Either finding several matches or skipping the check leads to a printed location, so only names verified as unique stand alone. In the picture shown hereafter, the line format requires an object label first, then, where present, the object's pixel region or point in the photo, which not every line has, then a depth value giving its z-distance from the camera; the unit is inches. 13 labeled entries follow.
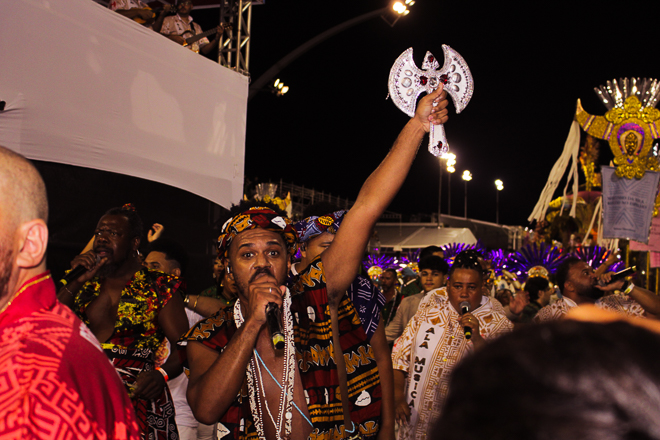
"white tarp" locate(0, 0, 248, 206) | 204.1
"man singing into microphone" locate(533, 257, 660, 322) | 195.2
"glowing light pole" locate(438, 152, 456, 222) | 924.3
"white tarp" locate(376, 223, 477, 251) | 983.6
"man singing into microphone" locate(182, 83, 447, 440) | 87.4
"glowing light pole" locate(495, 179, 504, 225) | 1104.0
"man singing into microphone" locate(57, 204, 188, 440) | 131.6
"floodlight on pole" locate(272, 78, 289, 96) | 395.3
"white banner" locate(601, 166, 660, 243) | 401.7
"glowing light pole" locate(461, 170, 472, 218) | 1086.4
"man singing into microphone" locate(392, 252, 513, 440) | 170.9
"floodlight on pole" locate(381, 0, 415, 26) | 381.4
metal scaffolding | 311.4
